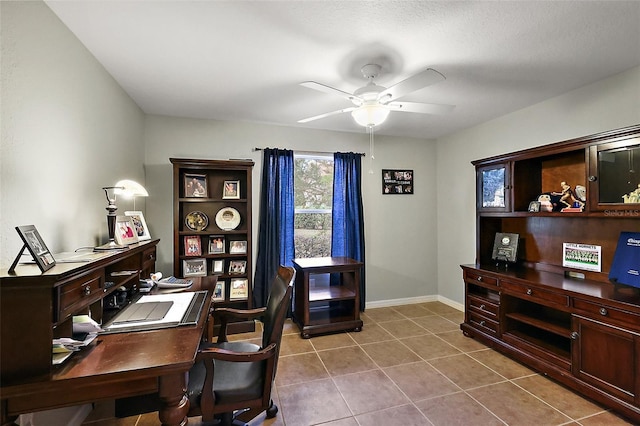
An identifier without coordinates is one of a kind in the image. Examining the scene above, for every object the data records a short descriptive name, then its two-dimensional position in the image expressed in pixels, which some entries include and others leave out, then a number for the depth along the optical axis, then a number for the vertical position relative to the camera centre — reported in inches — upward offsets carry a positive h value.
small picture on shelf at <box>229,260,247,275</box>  143.6 -24.7
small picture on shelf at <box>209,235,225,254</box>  141.3 -13.9
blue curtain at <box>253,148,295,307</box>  153.9 -0.9
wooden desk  43.3 -23.4
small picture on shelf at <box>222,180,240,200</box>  142.9 +12.7
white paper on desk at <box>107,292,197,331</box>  63.9 -23.0
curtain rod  155.2 +34.7
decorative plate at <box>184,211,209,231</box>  138.9 -2.4
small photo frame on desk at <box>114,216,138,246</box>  83.6 -4.6
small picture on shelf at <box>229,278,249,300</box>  141.8 -35.0
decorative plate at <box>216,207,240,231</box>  143.3 -1.2
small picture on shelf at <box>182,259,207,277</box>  135.2 -23.5
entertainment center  83.9 -22.7
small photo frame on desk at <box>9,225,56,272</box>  46.5 -5.1
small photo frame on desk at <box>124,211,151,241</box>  99.7 -3.1
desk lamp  79.3 +6.4
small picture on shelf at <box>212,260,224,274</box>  141.5 -24.3
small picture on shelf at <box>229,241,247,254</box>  143.2 -15.1
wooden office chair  59.6 -36.1
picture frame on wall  178.9 +20.1
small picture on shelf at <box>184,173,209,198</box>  137.7 +14.2
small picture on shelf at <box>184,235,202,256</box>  136.0 -13.8
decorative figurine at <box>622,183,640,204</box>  87.0 +4.8
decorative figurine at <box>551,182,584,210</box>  109.8 +6.1
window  167.5 +6.8
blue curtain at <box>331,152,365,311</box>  167.3 +2.8
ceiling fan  79.7 +34.0
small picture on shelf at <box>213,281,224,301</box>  140.9 -35.5
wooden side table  136.7 -38.7
